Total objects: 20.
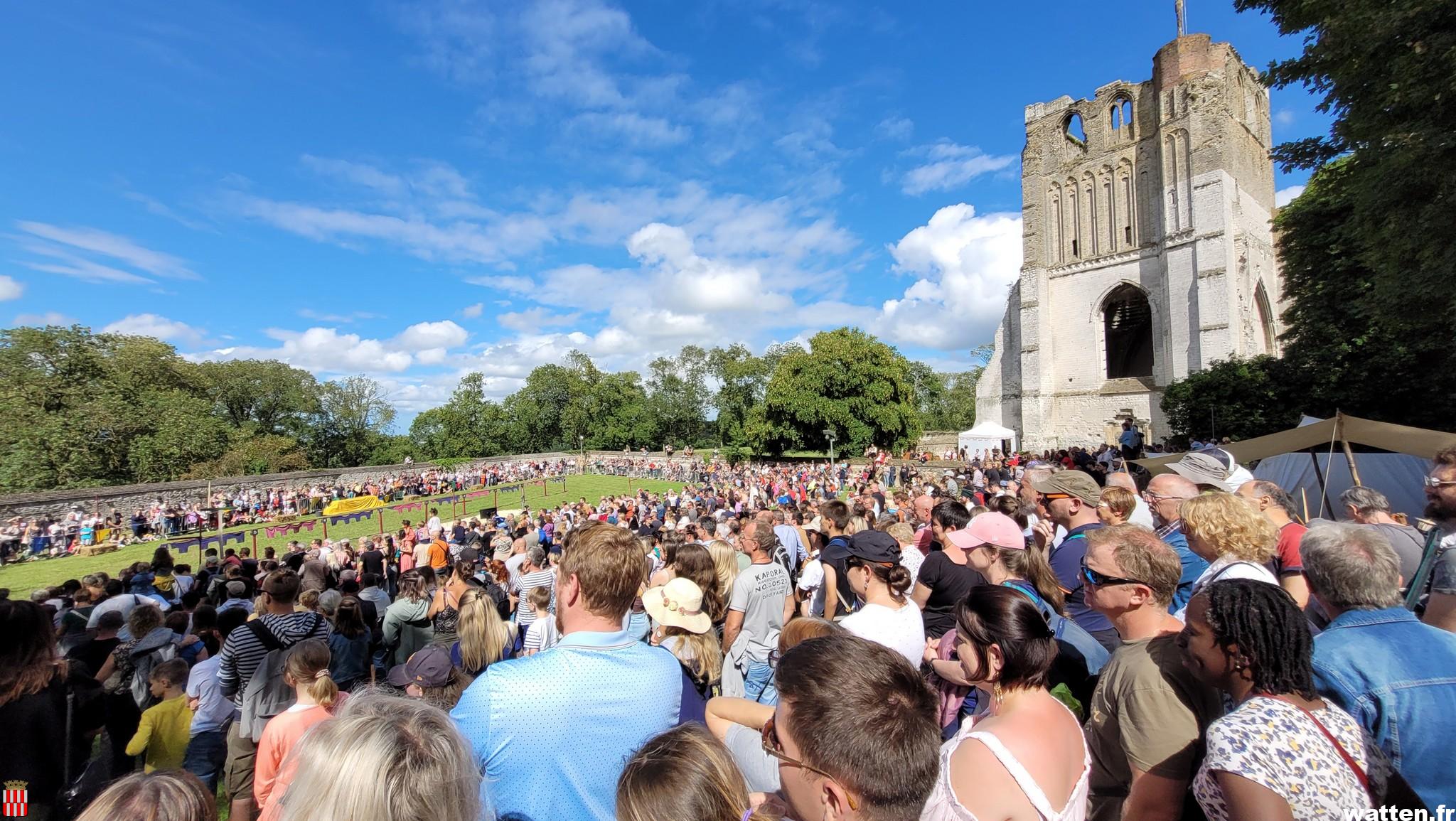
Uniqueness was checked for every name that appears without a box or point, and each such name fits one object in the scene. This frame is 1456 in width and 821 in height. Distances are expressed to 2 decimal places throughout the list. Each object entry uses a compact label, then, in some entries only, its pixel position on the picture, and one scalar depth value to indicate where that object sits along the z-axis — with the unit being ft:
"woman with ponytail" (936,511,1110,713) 8.36
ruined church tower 83.25
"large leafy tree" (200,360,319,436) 167.94
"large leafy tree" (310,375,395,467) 188.44
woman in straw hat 9.85
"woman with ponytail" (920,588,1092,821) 5.07
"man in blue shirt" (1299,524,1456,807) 6.12
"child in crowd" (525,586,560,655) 14.39
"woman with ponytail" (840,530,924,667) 9.86
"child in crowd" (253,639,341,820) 8.80
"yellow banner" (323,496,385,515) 83.87
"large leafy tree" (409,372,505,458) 214.28
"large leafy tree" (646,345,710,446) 226.99
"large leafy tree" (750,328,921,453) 124.26
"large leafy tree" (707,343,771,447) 204.95
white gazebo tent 75.82
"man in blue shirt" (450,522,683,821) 5.25
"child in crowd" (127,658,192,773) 11.12
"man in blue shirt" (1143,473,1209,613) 11.62
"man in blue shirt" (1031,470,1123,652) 11.94
